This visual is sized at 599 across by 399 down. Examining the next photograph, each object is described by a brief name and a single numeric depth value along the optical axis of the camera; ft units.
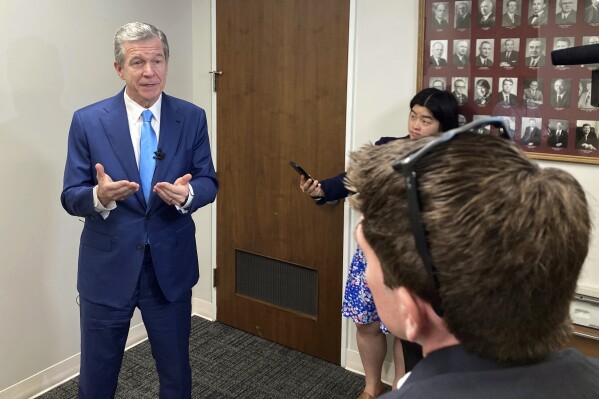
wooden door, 9.04
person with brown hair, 2.11
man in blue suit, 6.31
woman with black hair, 7.27
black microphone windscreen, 3.33
